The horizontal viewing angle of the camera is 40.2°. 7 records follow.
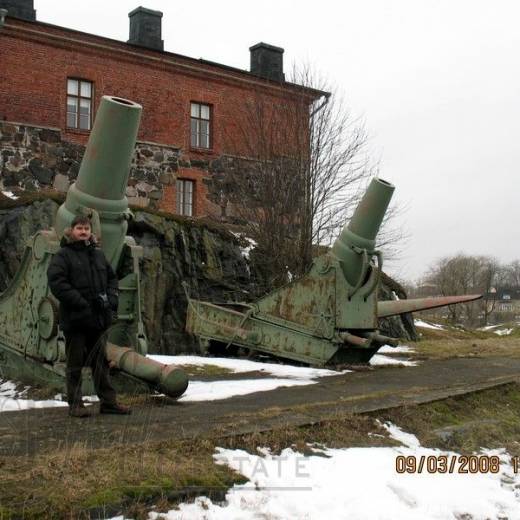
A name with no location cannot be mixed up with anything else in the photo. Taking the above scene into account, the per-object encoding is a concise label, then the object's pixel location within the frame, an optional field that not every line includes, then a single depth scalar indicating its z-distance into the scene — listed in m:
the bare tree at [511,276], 72.81
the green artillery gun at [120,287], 7.01
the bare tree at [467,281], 51.97
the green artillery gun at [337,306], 11.24
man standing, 5.98
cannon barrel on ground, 6.72
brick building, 19.64
